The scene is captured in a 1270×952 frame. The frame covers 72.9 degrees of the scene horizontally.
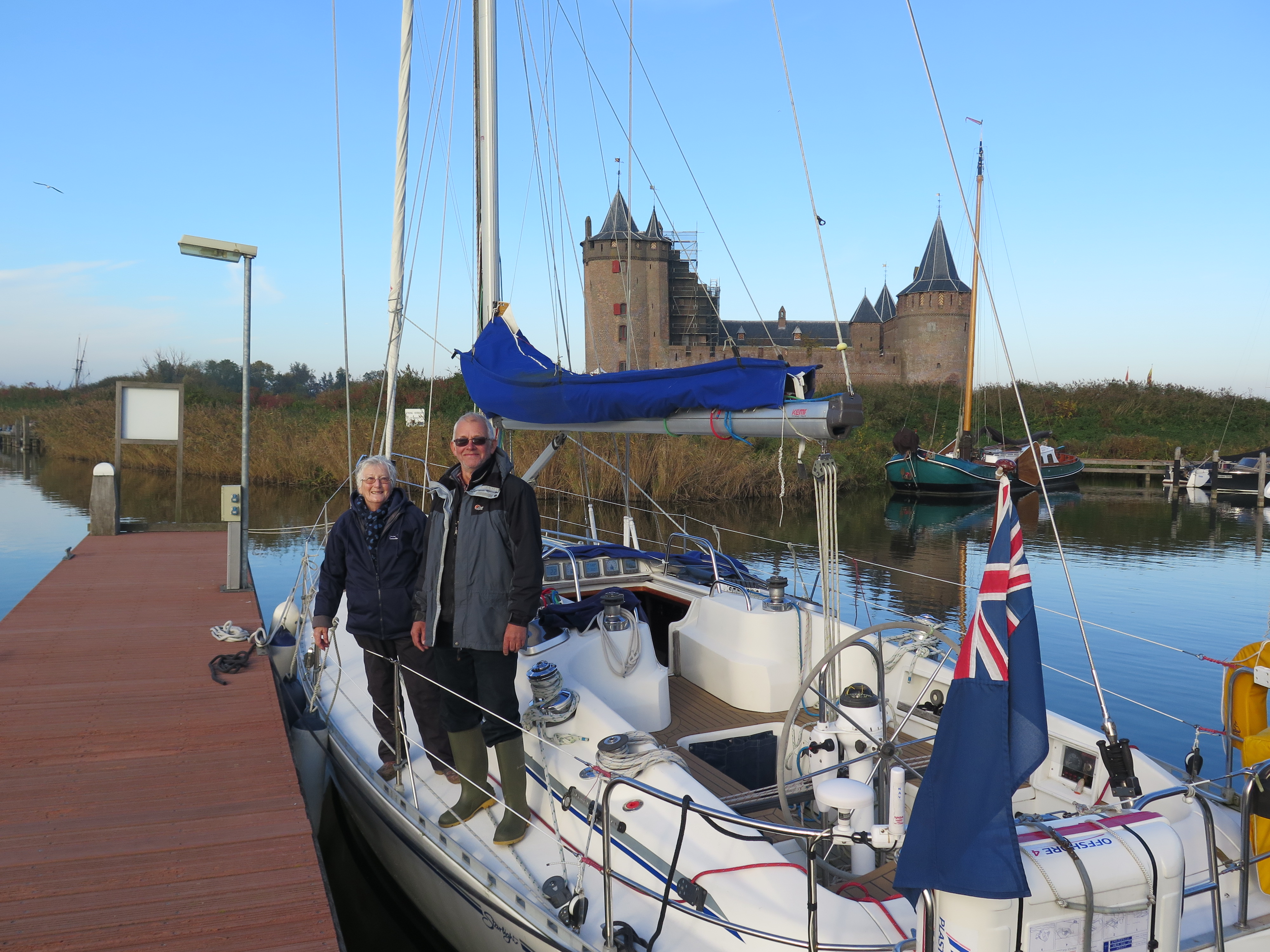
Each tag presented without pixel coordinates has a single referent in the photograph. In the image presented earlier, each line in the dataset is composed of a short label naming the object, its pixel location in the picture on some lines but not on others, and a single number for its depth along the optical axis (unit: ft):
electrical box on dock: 22.66
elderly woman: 12.22
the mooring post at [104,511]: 32.68
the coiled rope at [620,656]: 13.80
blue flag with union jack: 6.41
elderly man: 10.19
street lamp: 22.24
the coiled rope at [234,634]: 18.74
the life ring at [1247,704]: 10.18
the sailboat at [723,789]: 7.05
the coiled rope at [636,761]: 10.43
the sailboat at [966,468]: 80.64
